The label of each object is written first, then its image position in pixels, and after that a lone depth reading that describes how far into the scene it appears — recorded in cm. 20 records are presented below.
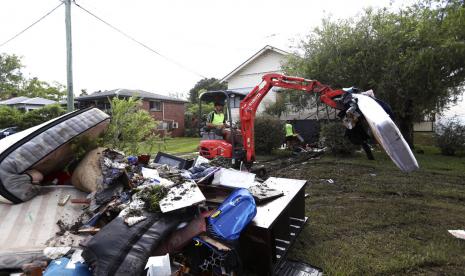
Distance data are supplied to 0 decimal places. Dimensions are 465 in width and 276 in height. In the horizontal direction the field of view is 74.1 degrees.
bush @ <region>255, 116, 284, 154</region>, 1102
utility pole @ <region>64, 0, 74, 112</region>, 686
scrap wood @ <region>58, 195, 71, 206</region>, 312
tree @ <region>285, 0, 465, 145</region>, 870
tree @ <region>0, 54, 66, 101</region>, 3306
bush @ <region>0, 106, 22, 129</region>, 1548
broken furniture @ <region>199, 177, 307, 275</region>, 264
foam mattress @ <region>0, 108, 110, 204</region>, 290
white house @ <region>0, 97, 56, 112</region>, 2440
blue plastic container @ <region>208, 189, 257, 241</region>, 259
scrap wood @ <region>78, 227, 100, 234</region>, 269
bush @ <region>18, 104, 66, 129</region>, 1464
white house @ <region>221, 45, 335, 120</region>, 1588
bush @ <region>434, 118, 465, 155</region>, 1052
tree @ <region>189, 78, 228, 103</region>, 3869
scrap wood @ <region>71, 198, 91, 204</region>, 315
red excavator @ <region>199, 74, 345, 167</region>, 566
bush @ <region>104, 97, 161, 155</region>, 529
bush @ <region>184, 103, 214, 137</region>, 2498
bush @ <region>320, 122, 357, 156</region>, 987
